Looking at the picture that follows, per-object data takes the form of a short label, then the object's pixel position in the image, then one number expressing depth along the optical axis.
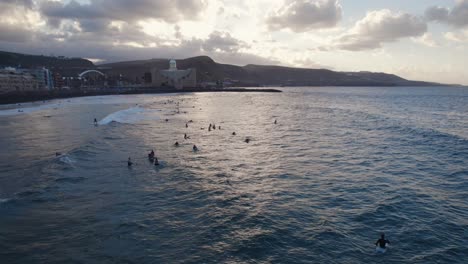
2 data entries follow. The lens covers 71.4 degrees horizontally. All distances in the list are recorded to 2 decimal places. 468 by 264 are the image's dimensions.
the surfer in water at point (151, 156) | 28.30
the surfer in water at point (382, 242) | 13.78
